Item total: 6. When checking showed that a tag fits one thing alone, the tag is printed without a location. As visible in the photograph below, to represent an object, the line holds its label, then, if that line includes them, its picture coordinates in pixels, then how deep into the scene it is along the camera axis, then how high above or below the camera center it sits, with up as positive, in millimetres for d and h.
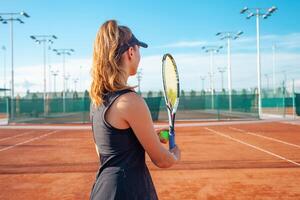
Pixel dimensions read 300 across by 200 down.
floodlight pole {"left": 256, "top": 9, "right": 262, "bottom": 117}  22651 +3629
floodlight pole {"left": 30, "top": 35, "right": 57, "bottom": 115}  28440 +5949
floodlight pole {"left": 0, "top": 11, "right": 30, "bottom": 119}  22064 +4271
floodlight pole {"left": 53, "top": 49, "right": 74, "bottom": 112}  28571 +1175
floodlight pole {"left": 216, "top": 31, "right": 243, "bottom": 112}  27712 +2327
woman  1298 -96
